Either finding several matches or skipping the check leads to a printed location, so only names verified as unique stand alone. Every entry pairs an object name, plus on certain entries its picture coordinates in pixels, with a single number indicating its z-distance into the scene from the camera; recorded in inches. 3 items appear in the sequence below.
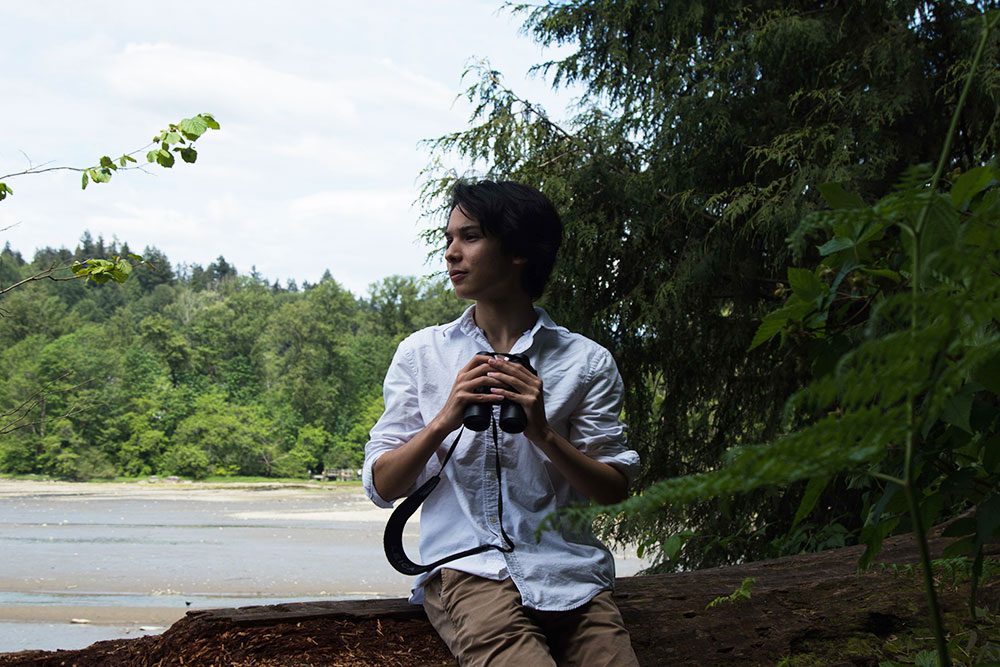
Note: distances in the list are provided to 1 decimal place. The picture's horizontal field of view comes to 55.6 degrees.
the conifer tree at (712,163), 193.5
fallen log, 92.2
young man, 77.9
